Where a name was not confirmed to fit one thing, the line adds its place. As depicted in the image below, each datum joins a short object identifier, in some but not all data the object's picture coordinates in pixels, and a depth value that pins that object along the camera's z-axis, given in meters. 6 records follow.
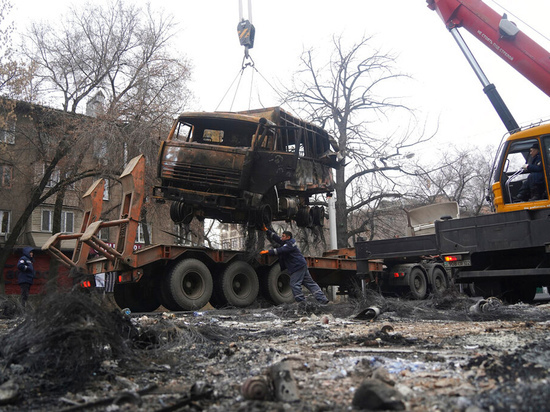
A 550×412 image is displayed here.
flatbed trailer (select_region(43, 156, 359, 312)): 8.91
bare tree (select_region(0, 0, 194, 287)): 18.72
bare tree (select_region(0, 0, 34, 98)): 17.59
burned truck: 9.91
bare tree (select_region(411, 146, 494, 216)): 27.91
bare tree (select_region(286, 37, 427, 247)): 20.44
